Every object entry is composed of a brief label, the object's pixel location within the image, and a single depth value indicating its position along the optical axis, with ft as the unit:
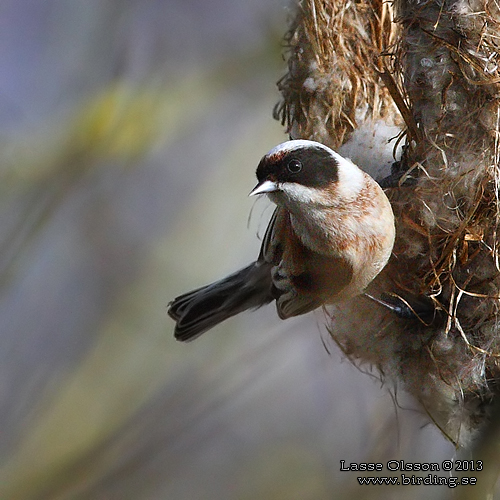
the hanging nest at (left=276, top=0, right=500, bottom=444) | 10.27
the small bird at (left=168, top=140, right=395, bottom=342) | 10.25
